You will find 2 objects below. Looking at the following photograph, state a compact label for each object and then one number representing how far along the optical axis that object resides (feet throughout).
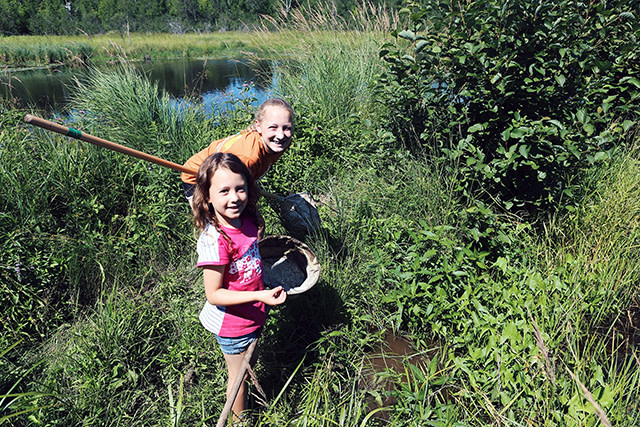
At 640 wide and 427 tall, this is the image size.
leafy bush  8.39
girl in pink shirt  5.56
